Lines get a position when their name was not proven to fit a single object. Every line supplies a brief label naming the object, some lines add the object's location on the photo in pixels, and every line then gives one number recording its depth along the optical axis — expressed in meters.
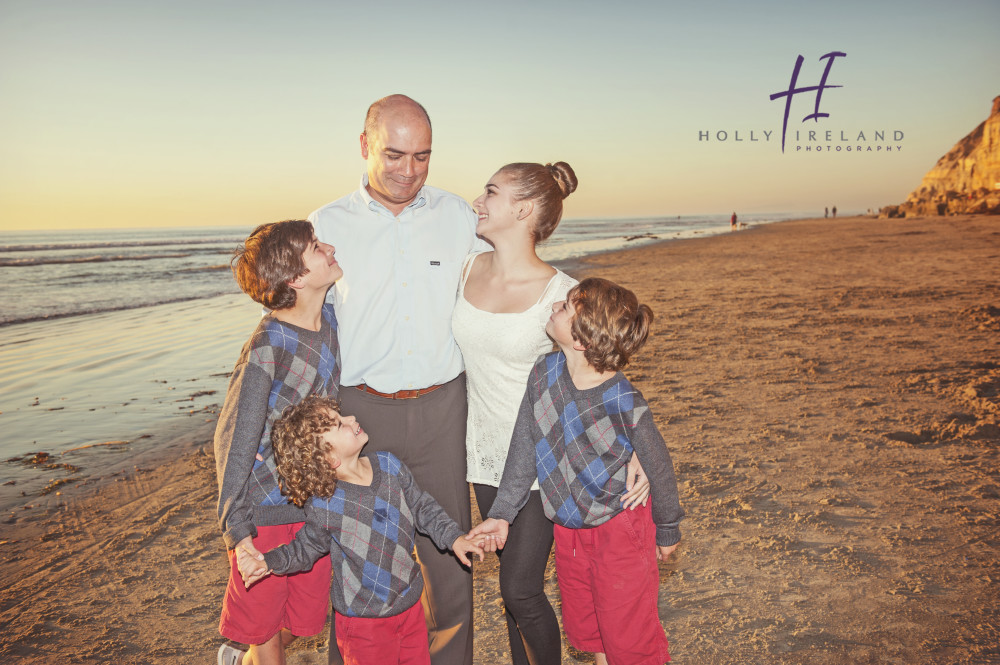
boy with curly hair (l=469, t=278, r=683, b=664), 2.44
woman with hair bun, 2.75
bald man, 3.04
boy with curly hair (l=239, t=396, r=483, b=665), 2.37
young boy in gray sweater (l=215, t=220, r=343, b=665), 2.46
